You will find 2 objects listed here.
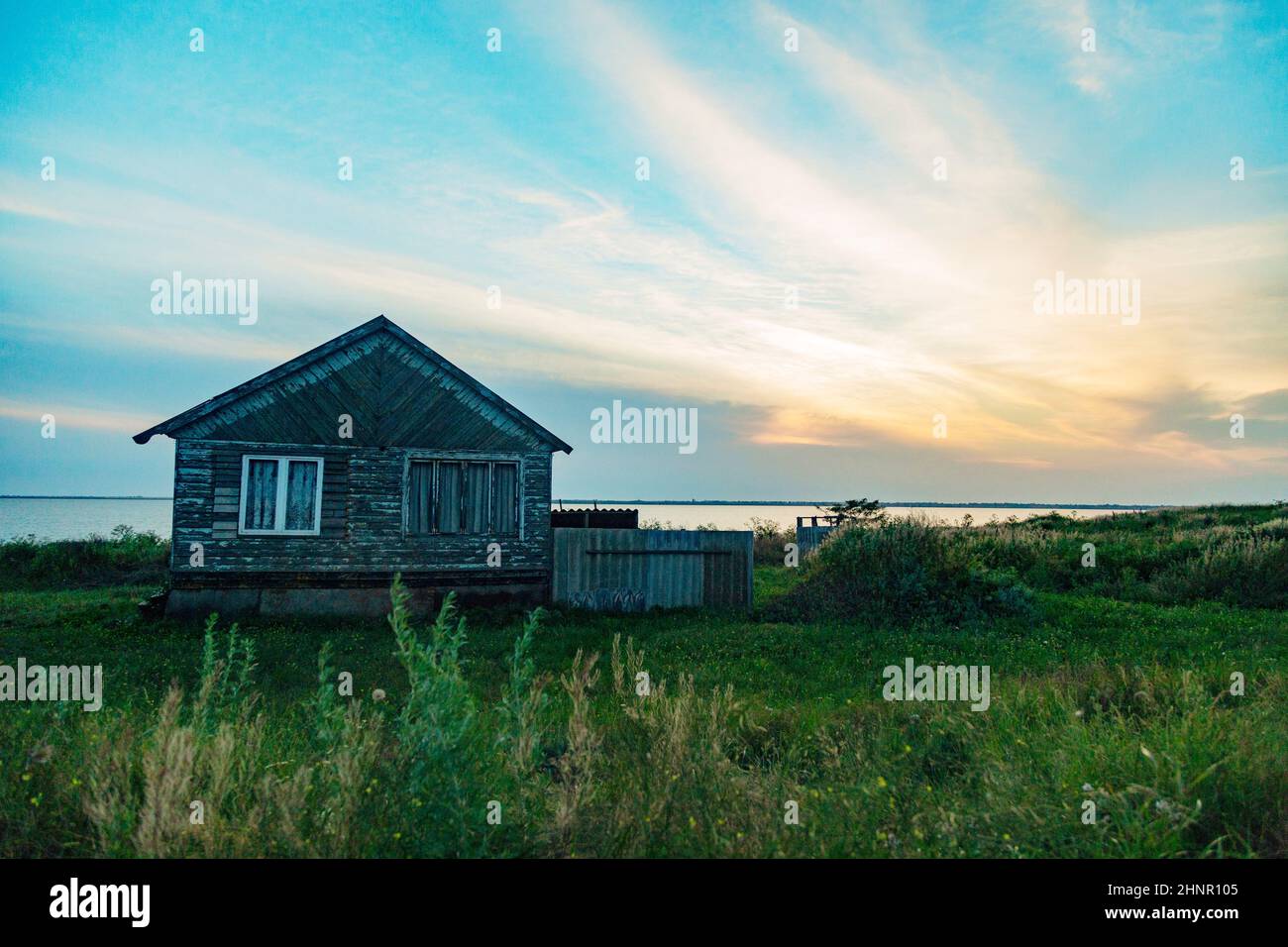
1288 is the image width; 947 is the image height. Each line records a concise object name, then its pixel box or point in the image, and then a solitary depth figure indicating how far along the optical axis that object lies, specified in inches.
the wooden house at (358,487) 697.0
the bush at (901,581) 663.8
